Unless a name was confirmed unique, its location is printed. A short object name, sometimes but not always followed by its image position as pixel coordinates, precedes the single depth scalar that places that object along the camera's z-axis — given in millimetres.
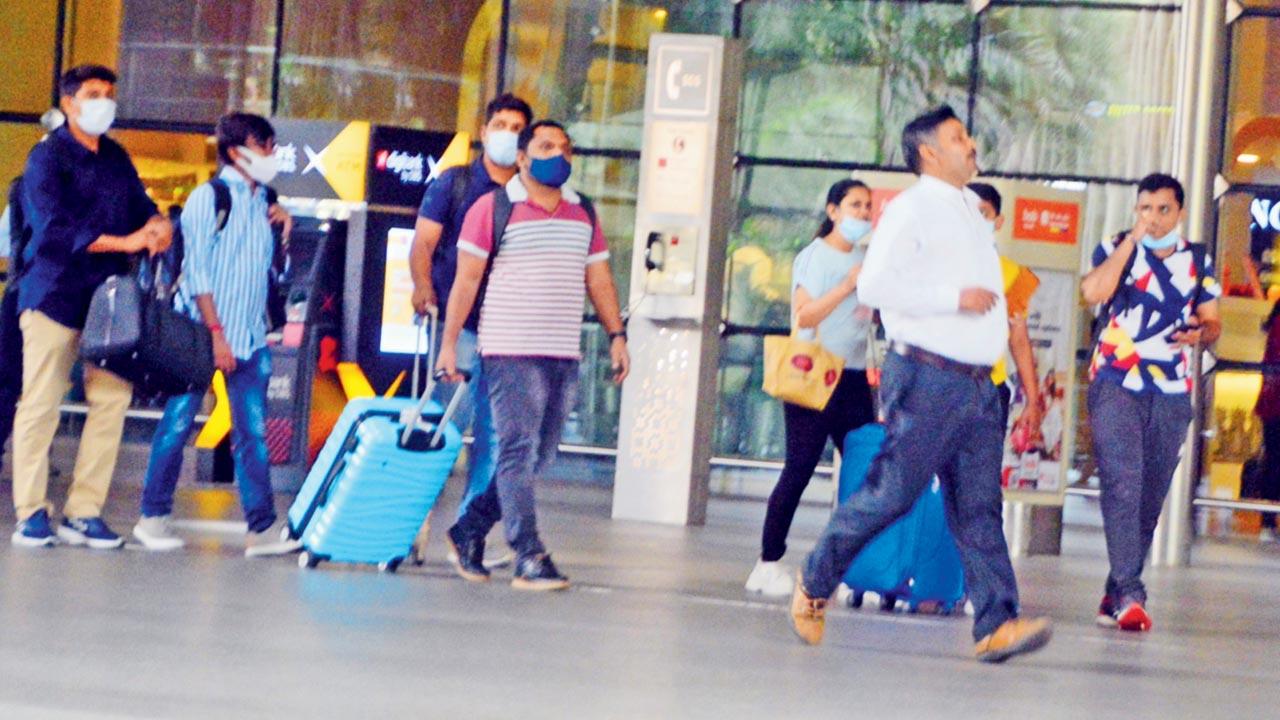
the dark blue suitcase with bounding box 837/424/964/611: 15492
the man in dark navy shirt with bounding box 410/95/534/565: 15953
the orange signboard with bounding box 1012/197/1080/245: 20000
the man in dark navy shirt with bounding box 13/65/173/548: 16047
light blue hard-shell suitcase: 15500
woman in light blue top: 15656
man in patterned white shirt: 15398
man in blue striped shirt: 16437
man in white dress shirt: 12758
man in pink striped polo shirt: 15164
